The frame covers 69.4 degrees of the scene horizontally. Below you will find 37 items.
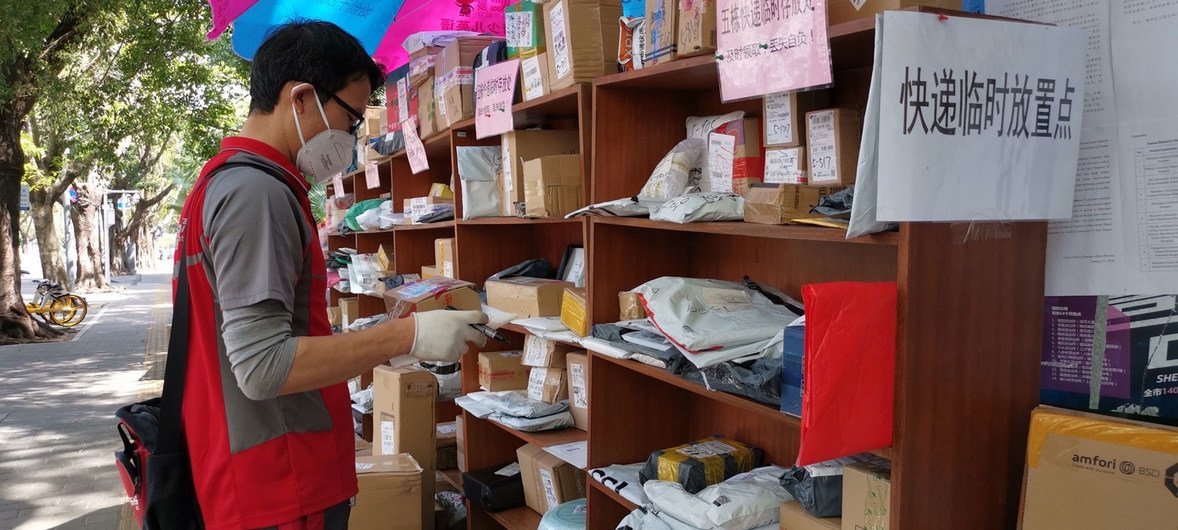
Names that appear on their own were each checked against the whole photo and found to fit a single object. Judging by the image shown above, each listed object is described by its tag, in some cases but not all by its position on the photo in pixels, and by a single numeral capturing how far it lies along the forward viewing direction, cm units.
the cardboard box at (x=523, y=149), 338
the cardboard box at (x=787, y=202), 193
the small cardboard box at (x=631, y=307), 267
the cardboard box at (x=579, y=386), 320
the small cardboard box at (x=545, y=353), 345
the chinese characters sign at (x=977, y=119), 155
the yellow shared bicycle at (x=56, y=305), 1433
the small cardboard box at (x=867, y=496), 174
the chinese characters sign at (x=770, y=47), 179
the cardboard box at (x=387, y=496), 336
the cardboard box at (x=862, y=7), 167
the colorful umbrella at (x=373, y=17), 426
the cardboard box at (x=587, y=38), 282
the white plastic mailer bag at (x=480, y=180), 381
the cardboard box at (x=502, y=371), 383
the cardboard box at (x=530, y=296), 333
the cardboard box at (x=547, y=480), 336
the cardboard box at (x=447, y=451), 456
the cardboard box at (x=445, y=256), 424
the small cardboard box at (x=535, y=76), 312
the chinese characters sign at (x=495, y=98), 339
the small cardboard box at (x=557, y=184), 303
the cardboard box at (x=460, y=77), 379
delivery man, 160
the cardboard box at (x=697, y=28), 215
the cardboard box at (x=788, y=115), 208
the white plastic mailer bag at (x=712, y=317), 212
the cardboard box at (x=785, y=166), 207
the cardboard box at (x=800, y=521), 194
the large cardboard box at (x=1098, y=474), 154
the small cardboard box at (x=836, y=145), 194
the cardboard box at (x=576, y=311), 294
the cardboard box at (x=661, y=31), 230
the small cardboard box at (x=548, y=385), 342
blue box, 181
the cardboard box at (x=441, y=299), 291
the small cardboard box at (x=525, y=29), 314
